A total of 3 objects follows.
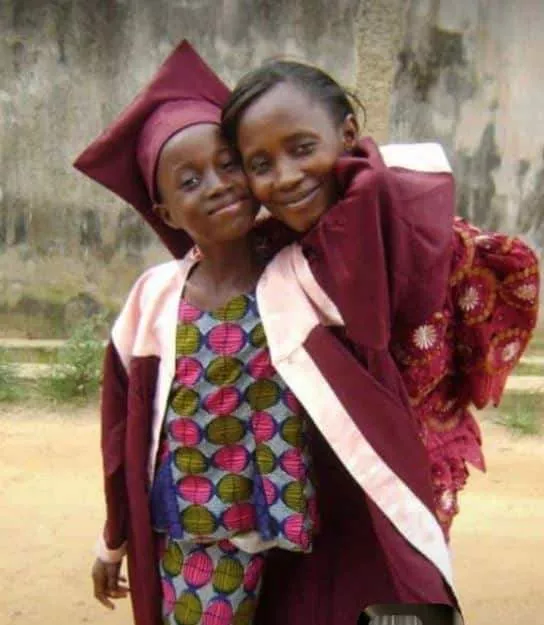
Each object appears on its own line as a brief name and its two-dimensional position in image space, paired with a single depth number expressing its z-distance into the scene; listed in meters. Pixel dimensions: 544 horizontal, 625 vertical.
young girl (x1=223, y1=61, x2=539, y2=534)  1.77
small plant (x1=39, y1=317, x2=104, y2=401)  5.71
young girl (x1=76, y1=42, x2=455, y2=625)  1.86
